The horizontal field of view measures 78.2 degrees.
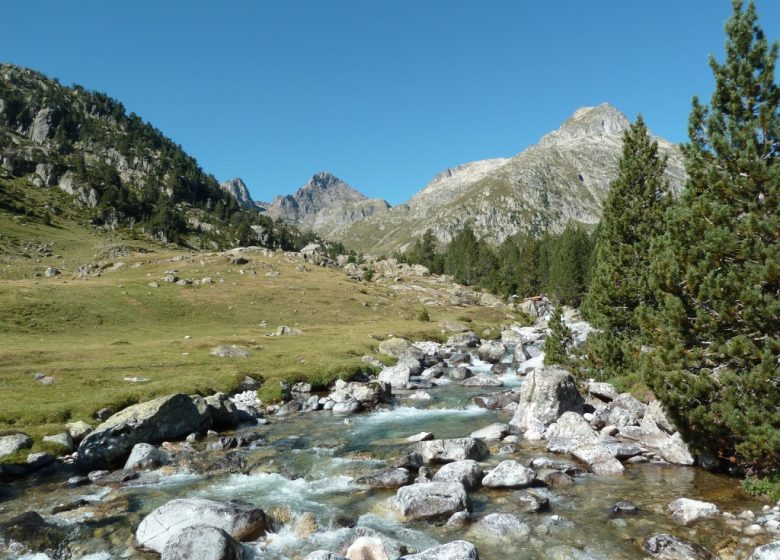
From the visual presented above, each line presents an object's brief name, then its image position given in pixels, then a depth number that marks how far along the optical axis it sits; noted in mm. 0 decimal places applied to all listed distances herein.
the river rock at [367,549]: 13227
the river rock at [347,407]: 34591
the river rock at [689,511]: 15117
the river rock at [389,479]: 19422
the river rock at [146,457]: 22312
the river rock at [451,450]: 22078
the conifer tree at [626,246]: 33844
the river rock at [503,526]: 14914
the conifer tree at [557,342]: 38688
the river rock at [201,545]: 13016
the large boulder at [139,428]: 22844
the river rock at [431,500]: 16328
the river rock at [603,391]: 30344
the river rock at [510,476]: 18797
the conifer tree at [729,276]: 15391
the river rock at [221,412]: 29750
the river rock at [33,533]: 14665
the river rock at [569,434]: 23109
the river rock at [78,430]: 25448
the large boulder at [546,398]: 27406
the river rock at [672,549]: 13039
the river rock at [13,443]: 22483
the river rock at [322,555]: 12522
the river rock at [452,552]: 12648
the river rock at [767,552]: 11914
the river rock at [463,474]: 18812
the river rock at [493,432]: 25938
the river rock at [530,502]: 16562
